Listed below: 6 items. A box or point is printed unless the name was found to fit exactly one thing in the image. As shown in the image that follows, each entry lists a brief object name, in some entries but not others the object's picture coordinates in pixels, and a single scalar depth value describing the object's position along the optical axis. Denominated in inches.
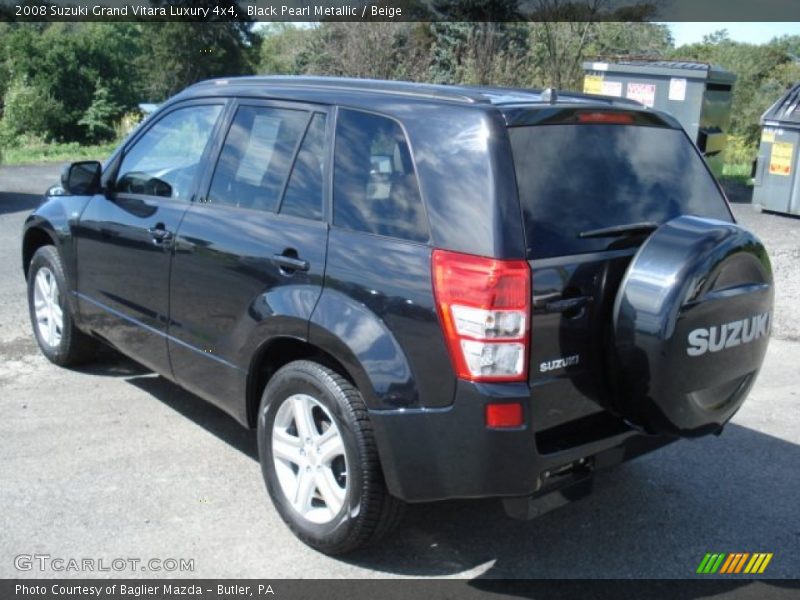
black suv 118.0
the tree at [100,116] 1733.5
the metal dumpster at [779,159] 513.0
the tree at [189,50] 2145.7
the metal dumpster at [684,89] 539.8
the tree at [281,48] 1371.8
